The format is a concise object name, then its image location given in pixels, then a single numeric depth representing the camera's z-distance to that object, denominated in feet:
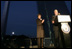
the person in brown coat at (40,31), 8.43
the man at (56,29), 7.02
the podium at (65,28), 6.24
